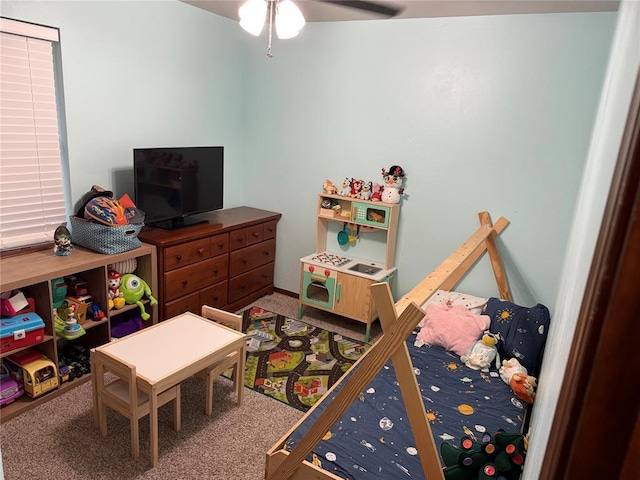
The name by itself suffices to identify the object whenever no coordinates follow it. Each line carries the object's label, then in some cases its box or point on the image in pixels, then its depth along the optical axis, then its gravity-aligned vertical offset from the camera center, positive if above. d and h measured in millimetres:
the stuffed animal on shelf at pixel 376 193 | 3513 -380
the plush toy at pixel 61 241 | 2551 -694
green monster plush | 2848 -1074
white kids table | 2039 -1133
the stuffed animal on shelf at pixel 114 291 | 2783 -1058
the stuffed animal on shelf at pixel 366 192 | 3543 -383
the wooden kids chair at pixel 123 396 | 2035 -1308
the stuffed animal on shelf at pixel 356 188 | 3602 -363
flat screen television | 3027 -387
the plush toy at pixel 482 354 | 2479 -1160
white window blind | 2428 -102
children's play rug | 2775 -1566
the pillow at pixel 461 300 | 3035 -1071
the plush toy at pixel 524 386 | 2176 -1163
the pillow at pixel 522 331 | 2459 -1029
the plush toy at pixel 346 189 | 3643 -381
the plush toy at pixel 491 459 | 1435 -1023
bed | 1317 -1231
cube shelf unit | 2303 -924
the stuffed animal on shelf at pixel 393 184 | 3422 -292
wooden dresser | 3074 -1003
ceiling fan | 1953 +555
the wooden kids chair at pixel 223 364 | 2432 -1309
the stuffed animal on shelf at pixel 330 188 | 3707 -389
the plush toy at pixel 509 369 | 2348 -1161
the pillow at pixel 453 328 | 2631 -1092
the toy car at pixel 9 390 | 2316 -1460
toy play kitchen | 3455 -1008
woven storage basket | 2662 -683
